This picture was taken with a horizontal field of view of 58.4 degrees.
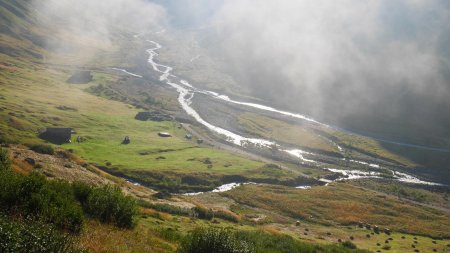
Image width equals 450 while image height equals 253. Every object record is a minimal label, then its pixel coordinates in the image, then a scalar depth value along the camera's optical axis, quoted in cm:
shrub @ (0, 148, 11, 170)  4651
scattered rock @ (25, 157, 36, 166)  6725
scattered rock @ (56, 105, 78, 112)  17675
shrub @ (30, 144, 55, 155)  9412
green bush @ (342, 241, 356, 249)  7488
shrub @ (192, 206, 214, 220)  7094
